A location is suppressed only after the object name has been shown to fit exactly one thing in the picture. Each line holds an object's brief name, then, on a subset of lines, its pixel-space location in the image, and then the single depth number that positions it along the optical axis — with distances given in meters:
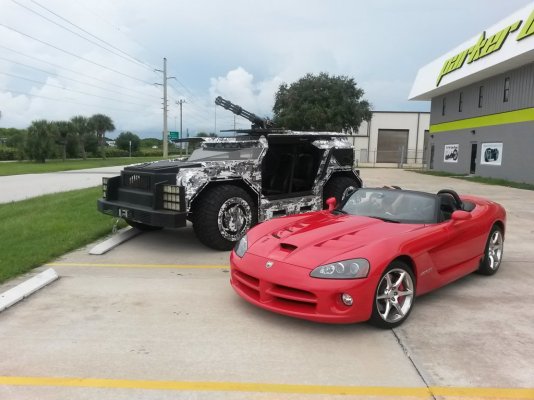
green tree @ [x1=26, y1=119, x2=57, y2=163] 46.94
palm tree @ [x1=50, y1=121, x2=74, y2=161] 50.82
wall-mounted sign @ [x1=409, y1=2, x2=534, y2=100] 20.29
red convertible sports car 3.85
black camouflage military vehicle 6.69
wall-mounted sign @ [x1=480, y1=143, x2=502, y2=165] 25.02
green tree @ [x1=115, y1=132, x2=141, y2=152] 91.19
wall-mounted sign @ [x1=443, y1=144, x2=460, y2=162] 31.17
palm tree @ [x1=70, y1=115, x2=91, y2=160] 57.21
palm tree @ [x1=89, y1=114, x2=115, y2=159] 68.47
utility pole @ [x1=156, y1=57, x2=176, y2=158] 48.25
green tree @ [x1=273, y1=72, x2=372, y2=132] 37.78
